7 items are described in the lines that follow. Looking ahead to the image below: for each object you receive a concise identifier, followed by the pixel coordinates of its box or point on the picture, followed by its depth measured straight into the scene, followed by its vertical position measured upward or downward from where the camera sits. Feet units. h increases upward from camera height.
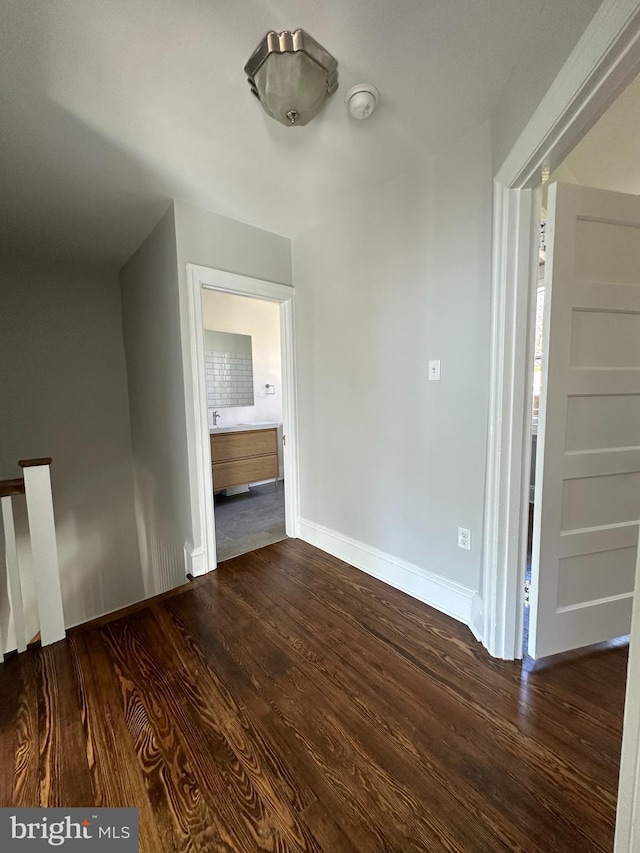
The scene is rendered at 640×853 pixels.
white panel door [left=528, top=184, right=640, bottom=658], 4.33 -0.51
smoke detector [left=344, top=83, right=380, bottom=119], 4.25 +3.92
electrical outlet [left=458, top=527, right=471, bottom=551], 5.62 -2.58
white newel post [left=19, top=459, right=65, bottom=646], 5.44 -2.60
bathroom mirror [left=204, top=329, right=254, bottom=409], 13.25 +1.05
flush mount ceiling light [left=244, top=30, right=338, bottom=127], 3.62 +3.81
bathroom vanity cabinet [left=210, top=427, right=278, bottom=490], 11.49 -2.35
